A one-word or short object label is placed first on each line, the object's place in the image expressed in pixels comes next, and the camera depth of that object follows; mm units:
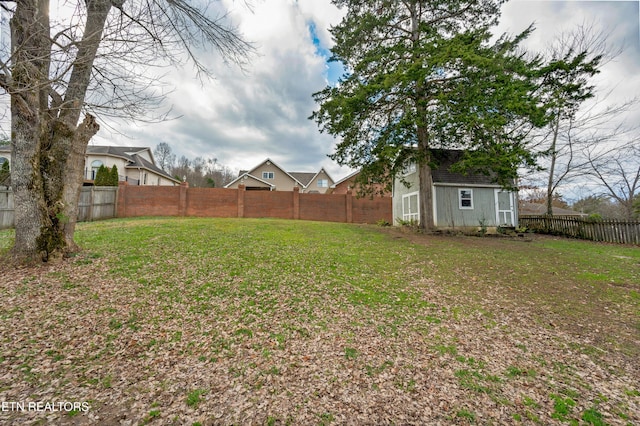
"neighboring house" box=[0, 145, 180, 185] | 23984
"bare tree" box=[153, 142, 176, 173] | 47719
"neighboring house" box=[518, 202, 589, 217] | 35469
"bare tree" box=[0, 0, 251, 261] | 3594
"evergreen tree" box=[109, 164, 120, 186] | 17312
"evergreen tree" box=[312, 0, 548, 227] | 8867
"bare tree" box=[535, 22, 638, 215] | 9820
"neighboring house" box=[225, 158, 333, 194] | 29453
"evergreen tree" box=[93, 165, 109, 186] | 17062
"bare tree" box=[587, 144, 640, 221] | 15367
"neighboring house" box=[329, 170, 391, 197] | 29862
